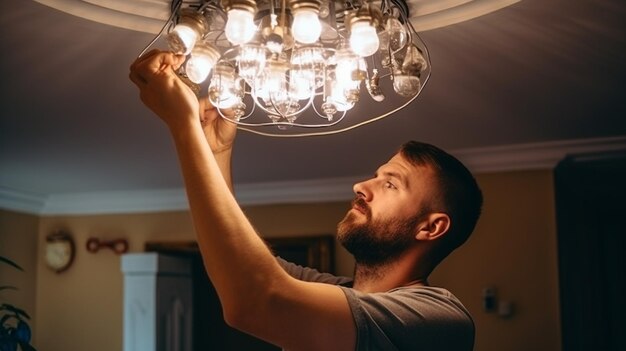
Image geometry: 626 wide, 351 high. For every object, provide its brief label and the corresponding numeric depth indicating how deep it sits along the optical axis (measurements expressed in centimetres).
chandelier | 112
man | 90
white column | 425
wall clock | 478
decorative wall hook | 470
